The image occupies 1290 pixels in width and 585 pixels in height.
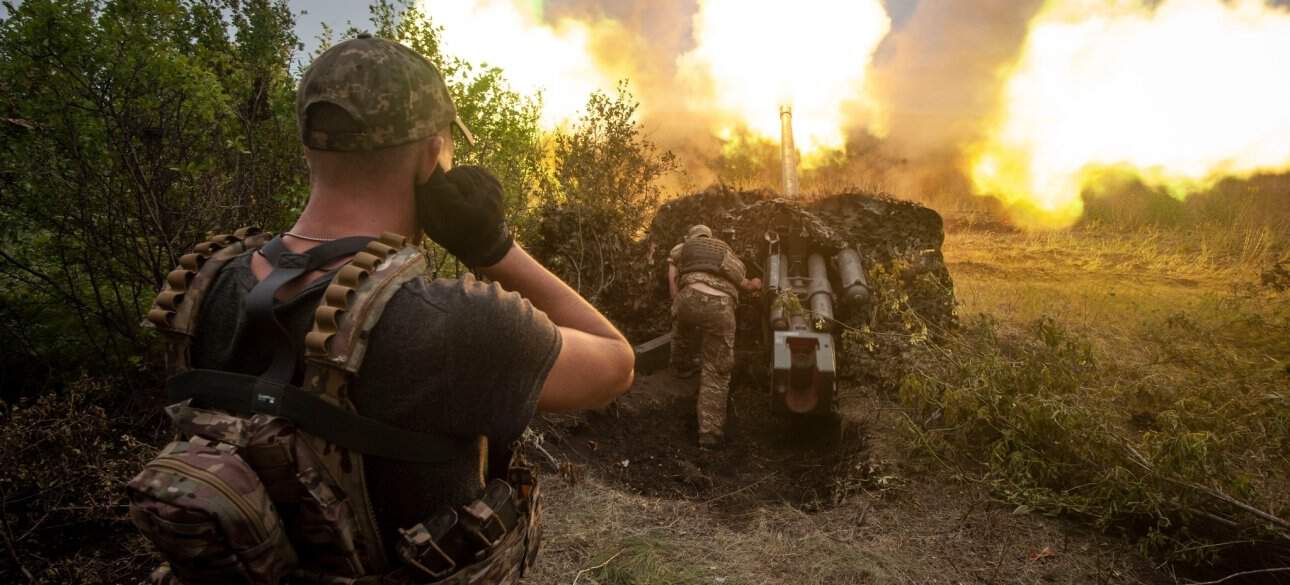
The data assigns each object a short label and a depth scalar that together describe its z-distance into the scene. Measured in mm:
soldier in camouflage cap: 1302
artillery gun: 6348
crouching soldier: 6477
